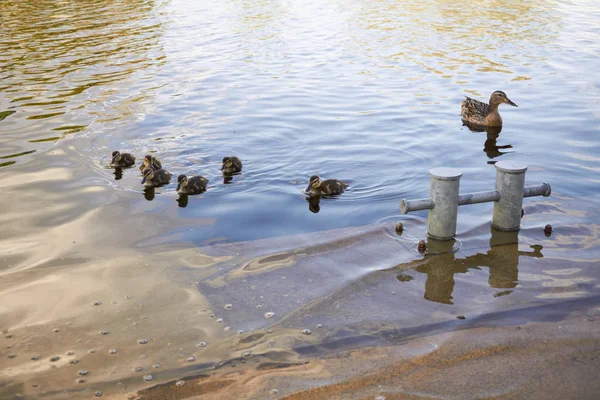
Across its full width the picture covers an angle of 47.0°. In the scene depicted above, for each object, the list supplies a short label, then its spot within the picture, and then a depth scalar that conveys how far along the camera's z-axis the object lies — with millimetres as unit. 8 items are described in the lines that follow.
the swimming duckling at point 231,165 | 9164
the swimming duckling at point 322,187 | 8352
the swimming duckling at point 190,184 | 8539
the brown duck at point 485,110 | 11508
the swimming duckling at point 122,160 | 9430
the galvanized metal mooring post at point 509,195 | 6465
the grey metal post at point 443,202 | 6305
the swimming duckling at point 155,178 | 8801
